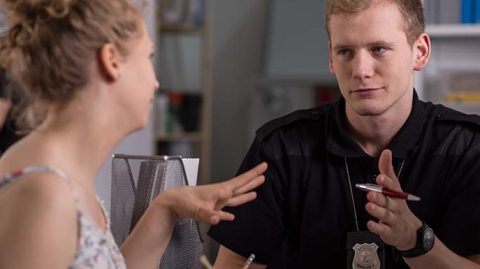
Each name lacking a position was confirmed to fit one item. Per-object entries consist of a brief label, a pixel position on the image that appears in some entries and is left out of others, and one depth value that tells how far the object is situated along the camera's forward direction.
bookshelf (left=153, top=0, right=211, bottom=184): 4.88
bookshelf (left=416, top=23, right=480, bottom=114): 3.09
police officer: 1.57
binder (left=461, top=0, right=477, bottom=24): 2.99
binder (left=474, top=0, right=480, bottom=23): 2.99
